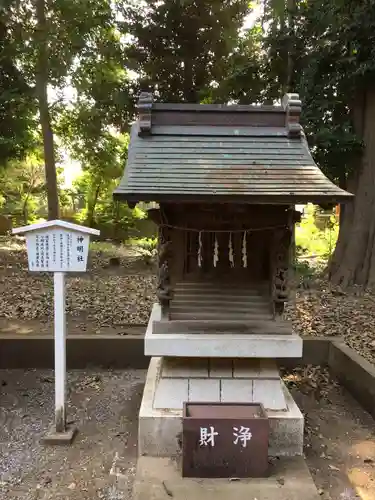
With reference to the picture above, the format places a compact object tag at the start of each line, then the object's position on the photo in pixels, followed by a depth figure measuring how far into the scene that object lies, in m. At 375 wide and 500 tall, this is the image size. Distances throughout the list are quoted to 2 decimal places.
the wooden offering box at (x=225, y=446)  3.60
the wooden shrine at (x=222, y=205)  4.02
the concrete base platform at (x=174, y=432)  4.14
